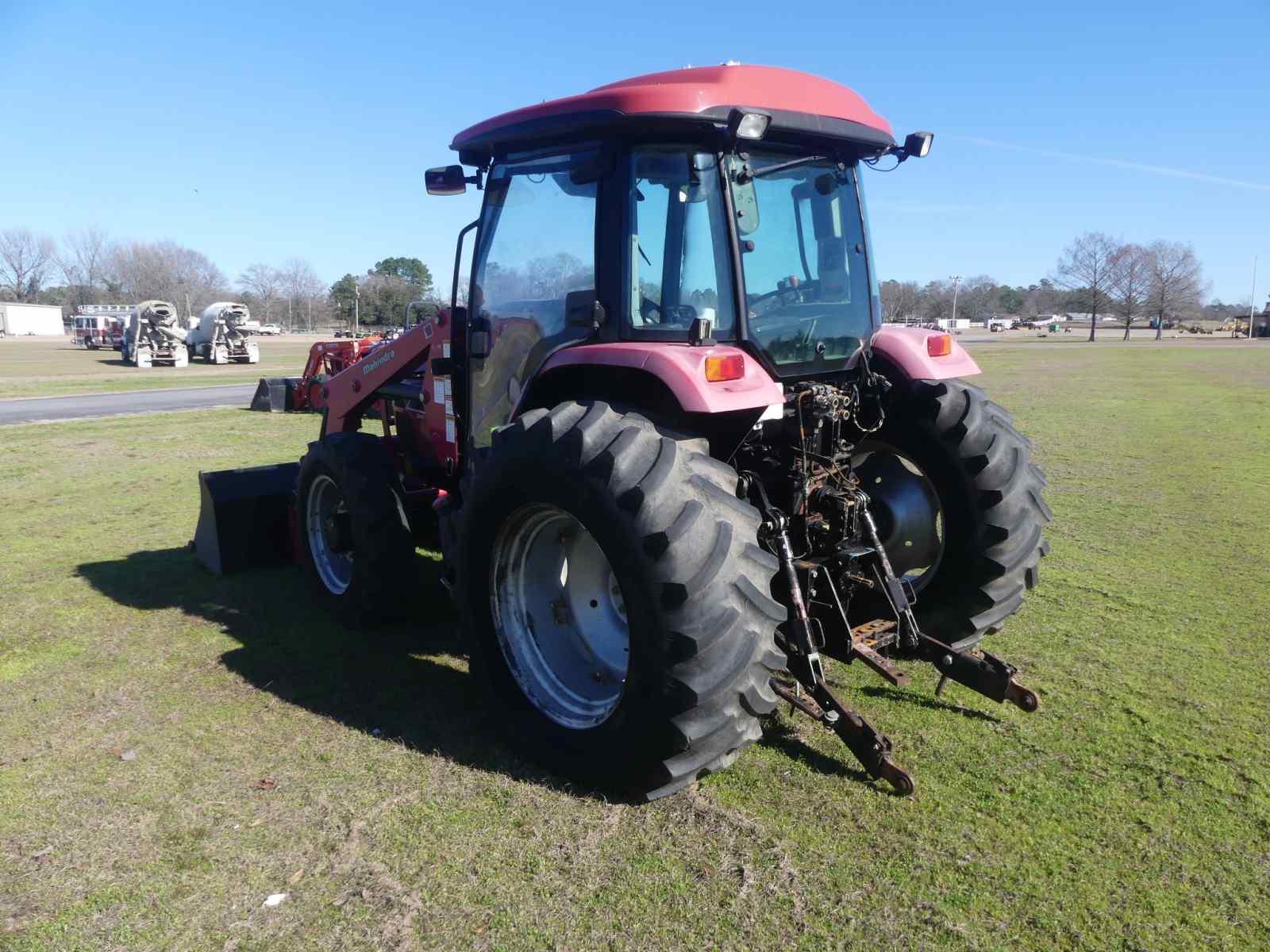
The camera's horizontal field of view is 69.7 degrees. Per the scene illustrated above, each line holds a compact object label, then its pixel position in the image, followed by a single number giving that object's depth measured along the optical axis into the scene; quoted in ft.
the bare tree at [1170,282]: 255.50
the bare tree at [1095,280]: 253.44
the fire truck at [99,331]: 146.72
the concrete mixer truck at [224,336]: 115.03
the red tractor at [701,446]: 10.91
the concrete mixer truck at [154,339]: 107.65
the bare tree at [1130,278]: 251.60
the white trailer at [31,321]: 248.52
